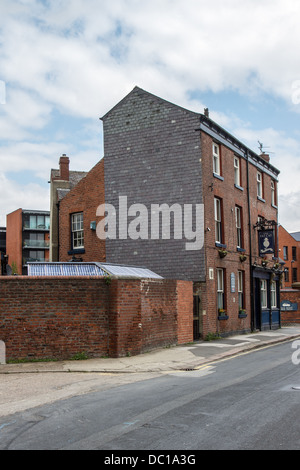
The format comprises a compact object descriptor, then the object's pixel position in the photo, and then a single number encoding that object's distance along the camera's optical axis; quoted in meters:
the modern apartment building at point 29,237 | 77.31
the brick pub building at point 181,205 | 21.55
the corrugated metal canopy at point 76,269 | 15.87
